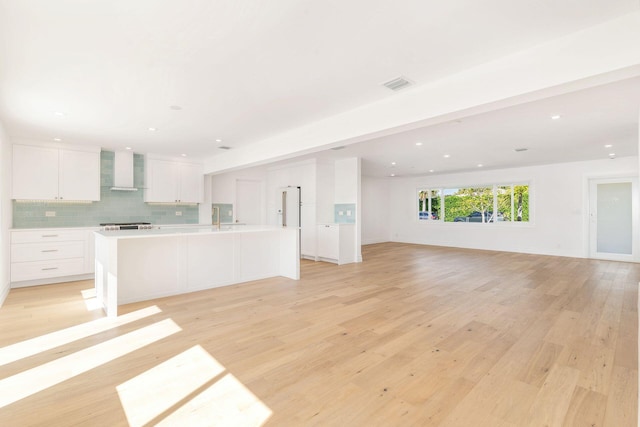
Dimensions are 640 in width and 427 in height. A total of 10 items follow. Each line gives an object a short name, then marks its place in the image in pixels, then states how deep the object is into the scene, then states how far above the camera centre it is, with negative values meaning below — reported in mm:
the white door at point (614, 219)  7250 -126
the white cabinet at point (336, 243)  7012 -725
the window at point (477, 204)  8994 +308
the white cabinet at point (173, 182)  6648 +705
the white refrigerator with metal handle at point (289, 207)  7977 +148
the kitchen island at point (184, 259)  3867 -708
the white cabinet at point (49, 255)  4938 -750
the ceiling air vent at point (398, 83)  2978 +1322
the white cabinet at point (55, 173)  5207 +704
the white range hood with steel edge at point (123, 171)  6328 +861
